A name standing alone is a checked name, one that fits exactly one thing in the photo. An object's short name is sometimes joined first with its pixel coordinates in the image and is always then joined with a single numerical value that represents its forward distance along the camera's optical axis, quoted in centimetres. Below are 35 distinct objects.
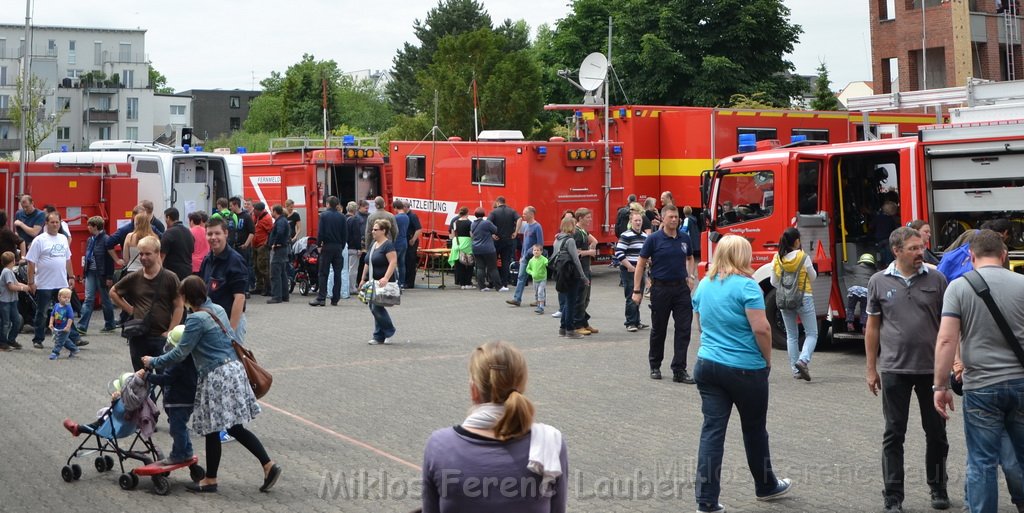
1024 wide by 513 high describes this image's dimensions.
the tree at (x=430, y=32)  8506
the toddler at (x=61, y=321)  1434
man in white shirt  1542
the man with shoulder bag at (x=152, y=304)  939
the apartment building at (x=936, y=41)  4106
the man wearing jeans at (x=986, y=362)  643
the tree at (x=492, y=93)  5228
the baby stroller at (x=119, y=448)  822
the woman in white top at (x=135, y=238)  1582
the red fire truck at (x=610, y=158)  2491
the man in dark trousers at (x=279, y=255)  2120
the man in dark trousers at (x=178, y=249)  1422
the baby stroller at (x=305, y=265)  2292
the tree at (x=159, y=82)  13948
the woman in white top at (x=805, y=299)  1261
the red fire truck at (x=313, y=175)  2533
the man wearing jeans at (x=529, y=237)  1989
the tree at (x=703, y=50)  4700
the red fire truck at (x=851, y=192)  1284
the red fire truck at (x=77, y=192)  1955
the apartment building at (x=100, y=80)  10881
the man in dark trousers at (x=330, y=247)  2084
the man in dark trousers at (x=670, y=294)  1245
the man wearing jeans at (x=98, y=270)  1706
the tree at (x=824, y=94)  4381
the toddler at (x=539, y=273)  1928
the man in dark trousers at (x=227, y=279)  984
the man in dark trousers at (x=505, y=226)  2359
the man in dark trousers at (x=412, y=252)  2377
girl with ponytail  405
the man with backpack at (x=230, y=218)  2112
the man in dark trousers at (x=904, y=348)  734
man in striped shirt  1714
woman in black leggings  790
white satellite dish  2558
